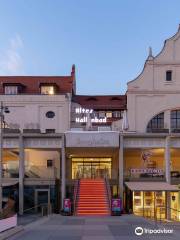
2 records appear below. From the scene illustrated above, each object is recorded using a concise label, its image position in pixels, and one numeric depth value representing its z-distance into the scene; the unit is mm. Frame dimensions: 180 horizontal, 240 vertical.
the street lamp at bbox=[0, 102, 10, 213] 20173
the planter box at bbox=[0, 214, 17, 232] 14621
